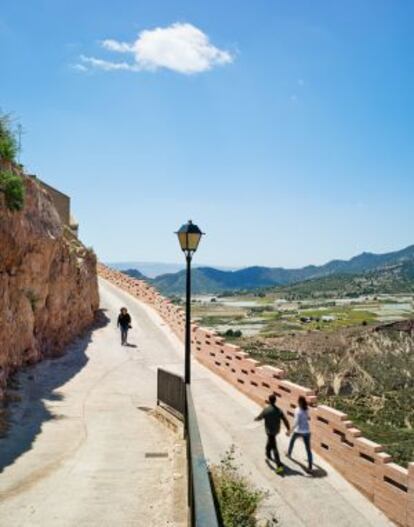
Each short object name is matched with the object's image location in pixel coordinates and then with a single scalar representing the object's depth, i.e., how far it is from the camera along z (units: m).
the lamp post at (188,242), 12.64
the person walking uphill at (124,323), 23.02
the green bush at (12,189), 15.74
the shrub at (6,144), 16.12
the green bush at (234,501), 7.62
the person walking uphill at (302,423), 11.09
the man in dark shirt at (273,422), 10.84
